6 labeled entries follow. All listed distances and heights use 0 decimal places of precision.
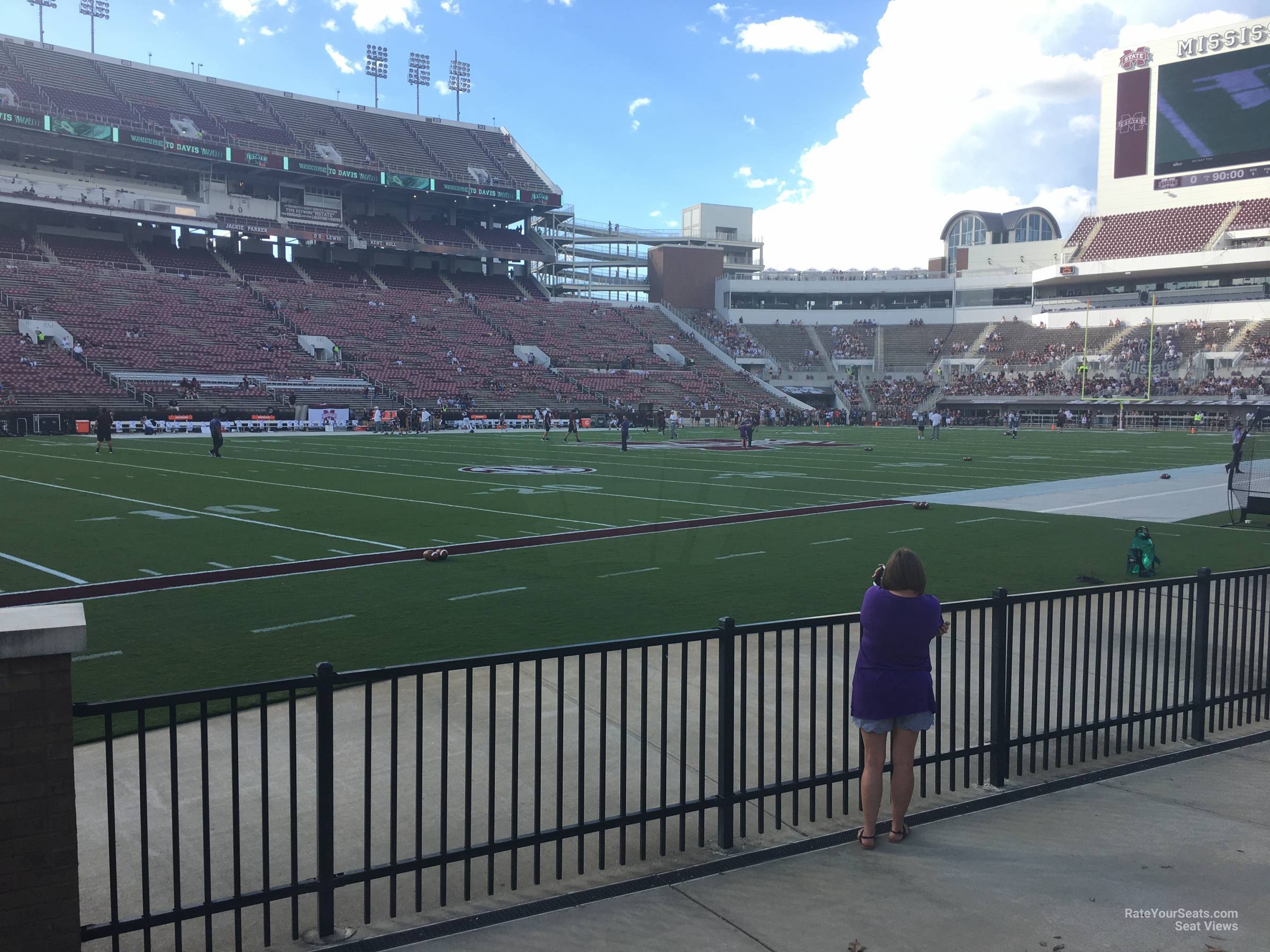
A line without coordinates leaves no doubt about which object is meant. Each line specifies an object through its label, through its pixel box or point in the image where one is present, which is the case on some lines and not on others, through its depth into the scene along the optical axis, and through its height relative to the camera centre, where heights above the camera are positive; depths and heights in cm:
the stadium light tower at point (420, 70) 9038 +3186
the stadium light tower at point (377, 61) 8756 +3181
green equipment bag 1279 -169
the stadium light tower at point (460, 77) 9200 +3193
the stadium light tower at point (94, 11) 7431 +3082
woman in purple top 490 -127
